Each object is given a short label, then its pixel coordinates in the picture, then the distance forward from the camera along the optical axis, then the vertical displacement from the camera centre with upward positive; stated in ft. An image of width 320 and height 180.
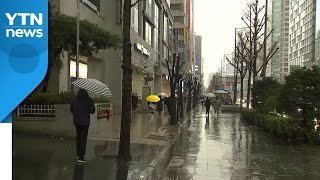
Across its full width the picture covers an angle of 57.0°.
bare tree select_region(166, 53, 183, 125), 54.76 +1.54
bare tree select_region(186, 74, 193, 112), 102.51 -4.43
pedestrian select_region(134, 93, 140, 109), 86.85 -3.67
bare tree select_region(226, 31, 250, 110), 89.63 +11.16
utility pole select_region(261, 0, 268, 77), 66.35 +12.06
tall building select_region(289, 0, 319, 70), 248.26 +54.47
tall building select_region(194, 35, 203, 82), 369.43 +27.34
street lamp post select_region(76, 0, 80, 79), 39.67 +6.94
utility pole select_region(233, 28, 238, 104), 107.16 +19.07
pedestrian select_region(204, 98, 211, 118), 81.03 -4.26
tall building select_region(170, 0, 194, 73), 232.19 +56.77
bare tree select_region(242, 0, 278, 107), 74.65 +16.73
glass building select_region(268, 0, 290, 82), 139.94 +36.80
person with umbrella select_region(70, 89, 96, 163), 21.87 -2.02
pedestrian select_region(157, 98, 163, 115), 80.84 -4.61
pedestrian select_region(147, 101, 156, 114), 84.30 -4.81
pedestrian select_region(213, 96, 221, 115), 91.16 -5.26
